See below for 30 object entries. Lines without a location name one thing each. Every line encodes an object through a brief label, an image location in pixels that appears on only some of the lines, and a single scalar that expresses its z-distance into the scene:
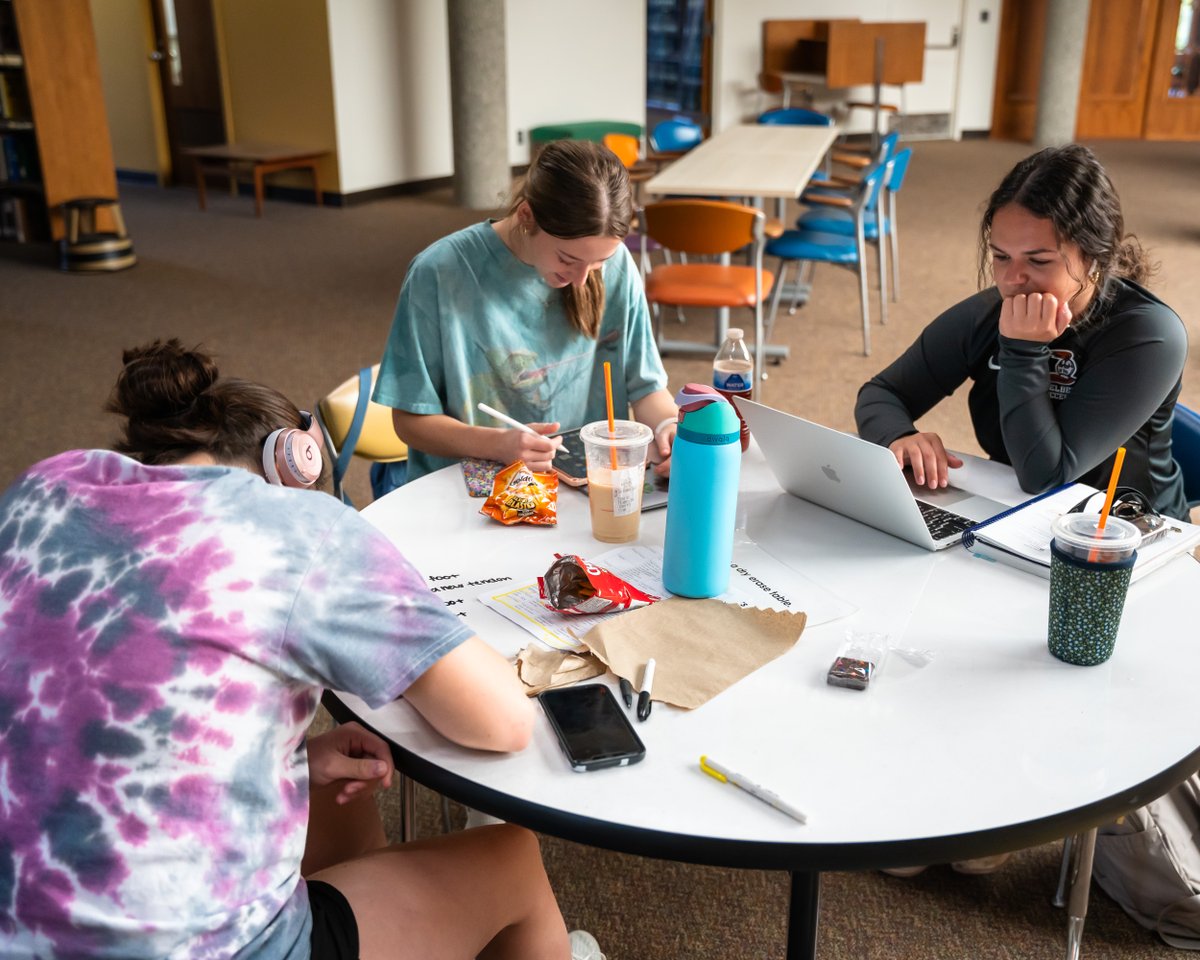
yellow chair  2.18
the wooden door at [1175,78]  10.95
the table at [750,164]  4.52
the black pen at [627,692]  1.16
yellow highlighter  0.99
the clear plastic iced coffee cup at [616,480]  1.50
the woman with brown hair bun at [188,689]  0.90
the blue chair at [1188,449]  1.96
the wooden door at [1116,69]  11.04
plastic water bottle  1.82
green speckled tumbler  1.17
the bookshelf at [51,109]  6.61
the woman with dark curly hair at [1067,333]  1.70
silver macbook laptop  1.45
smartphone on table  1.06
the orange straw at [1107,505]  1.18
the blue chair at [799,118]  7.42
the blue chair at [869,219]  5.12
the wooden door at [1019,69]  11.31
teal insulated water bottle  1.27
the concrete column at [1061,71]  10.43
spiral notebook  1.43
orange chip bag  1.60
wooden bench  8.06
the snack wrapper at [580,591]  1.32
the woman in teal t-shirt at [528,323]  1.83
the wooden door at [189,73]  8.67
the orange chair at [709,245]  3.97
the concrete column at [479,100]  7.87
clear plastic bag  1.18
